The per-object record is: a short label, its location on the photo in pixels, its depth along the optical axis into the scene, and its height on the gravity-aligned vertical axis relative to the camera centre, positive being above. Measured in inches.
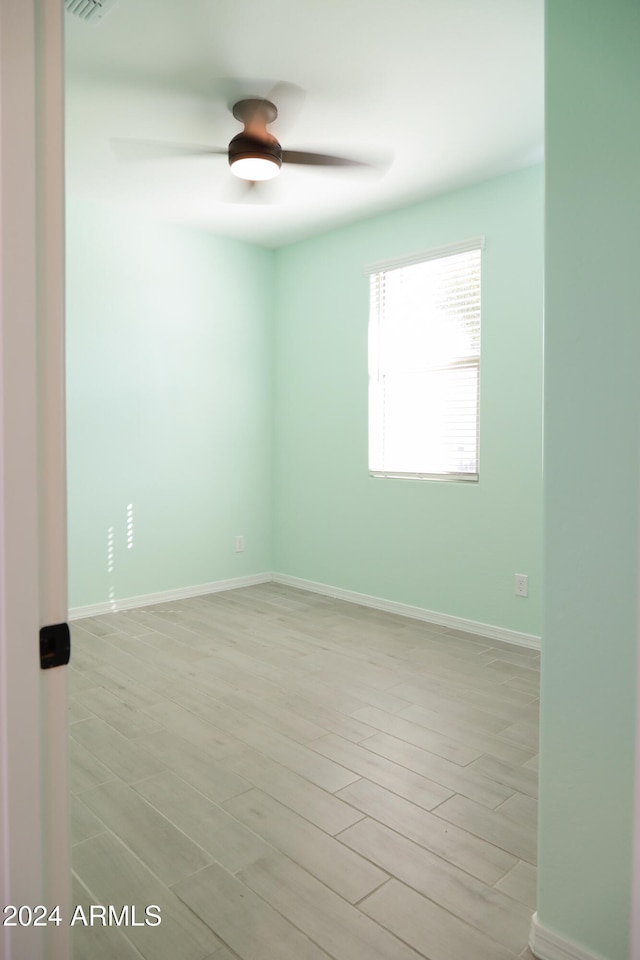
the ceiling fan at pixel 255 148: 116.1 +59.8
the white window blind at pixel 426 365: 160.4 +26.3
